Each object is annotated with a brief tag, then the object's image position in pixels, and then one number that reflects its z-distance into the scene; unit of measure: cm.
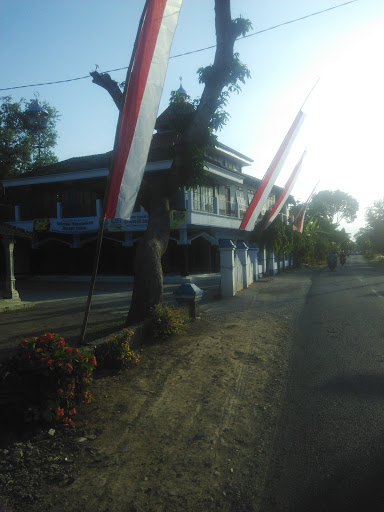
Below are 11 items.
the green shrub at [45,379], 401
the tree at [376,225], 4497
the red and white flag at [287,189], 2109
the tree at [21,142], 3669
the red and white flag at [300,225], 3419
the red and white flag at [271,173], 1630
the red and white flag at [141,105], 588
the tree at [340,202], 10069
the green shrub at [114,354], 596
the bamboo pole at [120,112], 574
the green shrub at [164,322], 796
